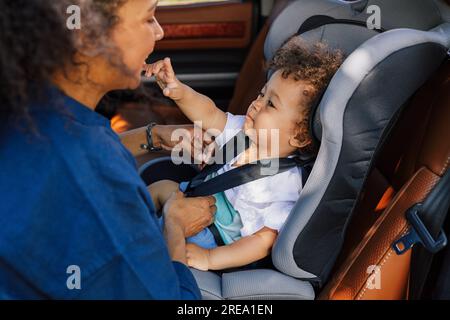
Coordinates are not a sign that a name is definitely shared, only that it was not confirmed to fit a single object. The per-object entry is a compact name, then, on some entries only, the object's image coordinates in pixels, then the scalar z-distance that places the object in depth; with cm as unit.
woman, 102
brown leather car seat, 159
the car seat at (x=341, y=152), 146
